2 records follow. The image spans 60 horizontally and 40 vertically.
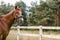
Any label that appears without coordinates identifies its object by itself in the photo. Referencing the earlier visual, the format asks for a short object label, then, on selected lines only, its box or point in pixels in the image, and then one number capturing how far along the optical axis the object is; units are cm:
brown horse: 859
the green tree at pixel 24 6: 4215
